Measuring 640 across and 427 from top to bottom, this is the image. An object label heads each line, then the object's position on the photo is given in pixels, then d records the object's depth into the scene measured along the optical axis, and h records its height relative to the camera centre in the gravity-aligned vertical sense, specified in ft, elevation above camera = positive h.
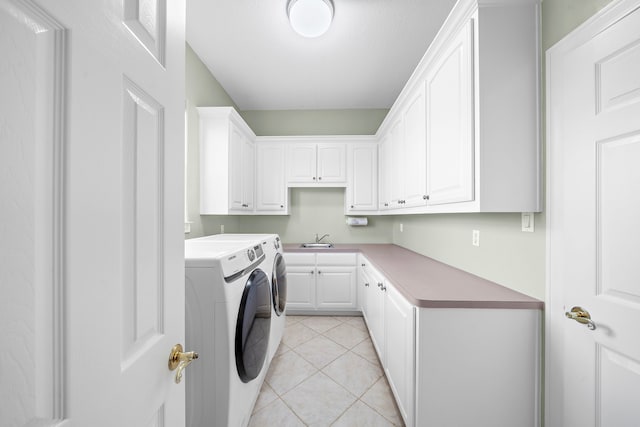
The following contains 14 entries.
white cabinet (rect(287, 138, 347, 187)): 10.35 +2.07
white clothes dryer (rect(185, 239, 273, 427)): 3.59 -1.80
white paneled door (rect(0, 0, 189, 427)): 0.98 +0.00
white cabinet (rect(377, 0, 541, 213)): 3.92 +1.75
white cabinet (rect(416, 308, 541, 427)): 3.87 -2.35
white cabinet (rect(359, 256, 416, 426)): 4.13 -2.50
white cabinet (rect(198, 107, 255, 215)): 7.76 +1.58
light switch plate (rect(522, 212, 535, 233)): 4.10 -0.14
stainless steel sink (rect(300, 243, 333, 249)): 10.49 -1.34
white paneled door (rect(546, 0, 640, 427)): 2.87 -0.11
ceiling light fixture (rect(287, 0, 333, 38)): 5.40 +4.37
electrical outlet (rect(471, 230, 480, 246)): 5.39 -0.52
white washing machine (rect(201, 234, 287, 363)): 5.82 -1.72
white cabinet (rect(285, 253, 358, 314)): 9.43 -2.52
